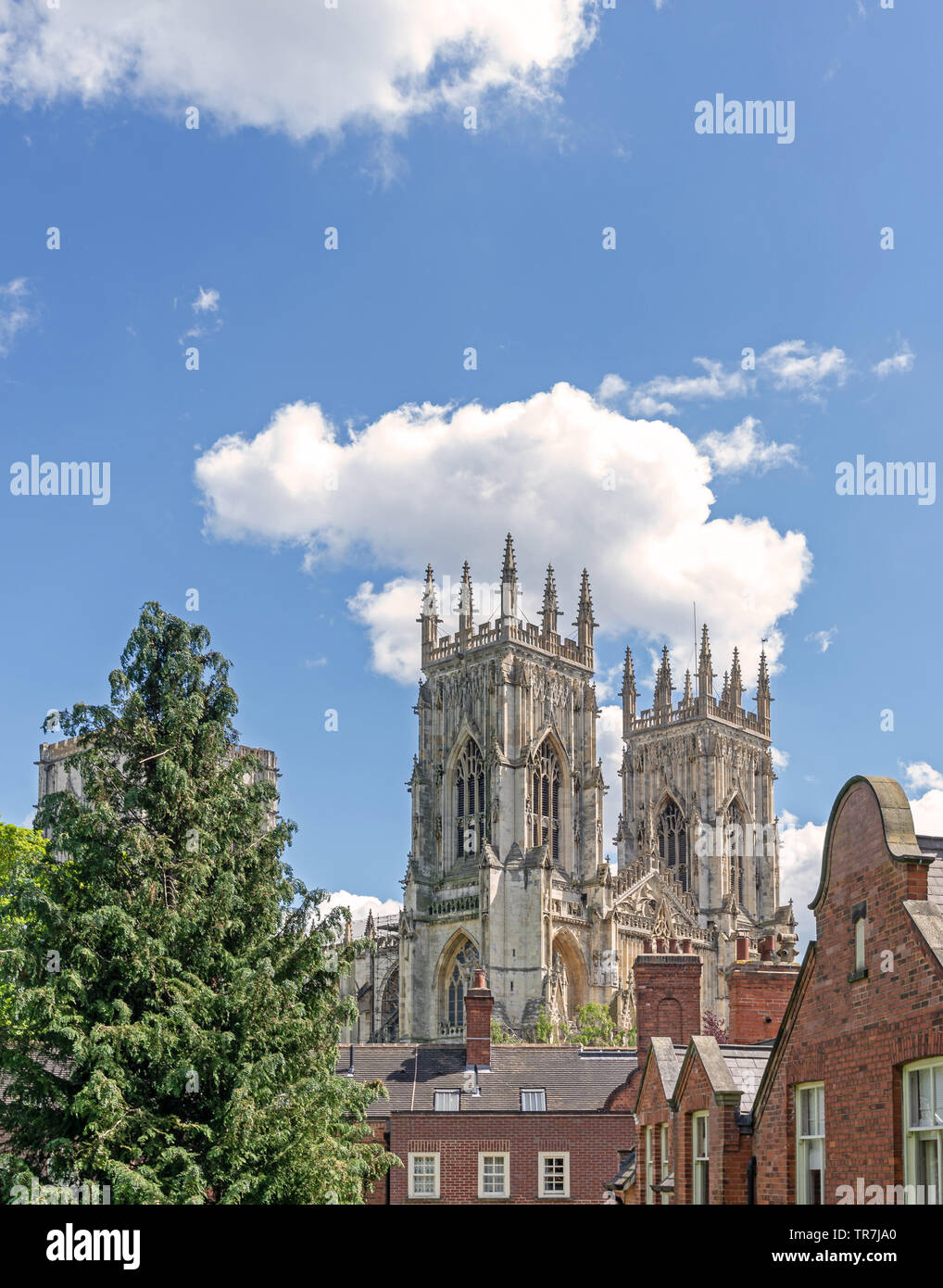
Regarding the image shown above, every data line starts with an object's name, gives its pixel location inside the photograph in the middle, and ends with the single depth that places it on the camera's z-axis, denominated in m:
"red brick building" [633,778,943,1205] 14.57
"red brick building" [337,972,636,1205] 36.09
